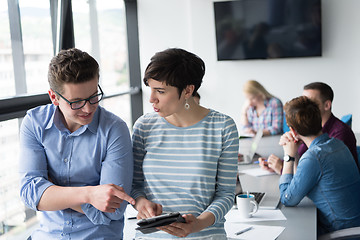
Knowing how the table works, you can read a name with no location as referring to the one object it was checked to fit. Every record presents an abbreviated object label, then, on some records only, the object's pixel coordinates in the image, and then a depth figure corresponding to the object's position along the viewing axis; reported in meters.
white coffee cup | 2.21
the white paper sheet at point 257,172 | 3.04
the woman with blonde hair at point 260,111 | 4.55
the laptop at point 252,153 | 3.28
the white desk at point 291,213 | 2.01
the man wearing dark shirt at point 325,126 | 2.97
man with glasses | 1.48
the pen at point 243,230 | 2.02
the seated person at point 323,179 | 2.33
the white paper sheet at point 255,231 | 1.97
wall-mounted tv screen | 5.77
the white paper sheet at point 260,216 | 2.20
